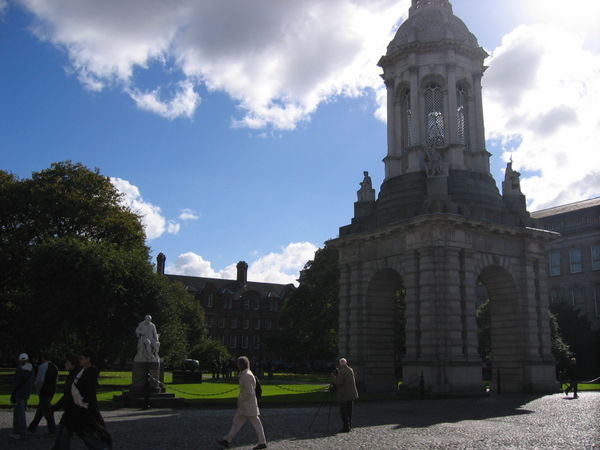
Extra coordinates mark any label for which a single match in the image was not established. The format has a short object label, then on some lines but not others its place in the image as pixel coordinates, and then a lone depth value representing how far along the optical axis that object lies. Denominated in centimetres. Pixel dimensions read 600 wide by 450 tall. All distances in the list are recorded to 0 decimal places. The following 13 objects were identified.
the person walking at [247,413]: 1195
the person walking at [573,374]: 2734
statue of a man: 2302
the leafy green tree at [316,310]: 5266
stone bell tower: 2830
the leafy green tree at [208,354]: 6175
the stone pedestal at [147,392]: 2209
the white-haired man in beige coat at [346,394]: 1570
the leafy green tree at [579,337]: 5009
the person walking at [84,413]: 959
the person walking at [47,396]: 1431
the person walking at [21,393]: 1355
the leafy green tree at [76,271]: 3541
